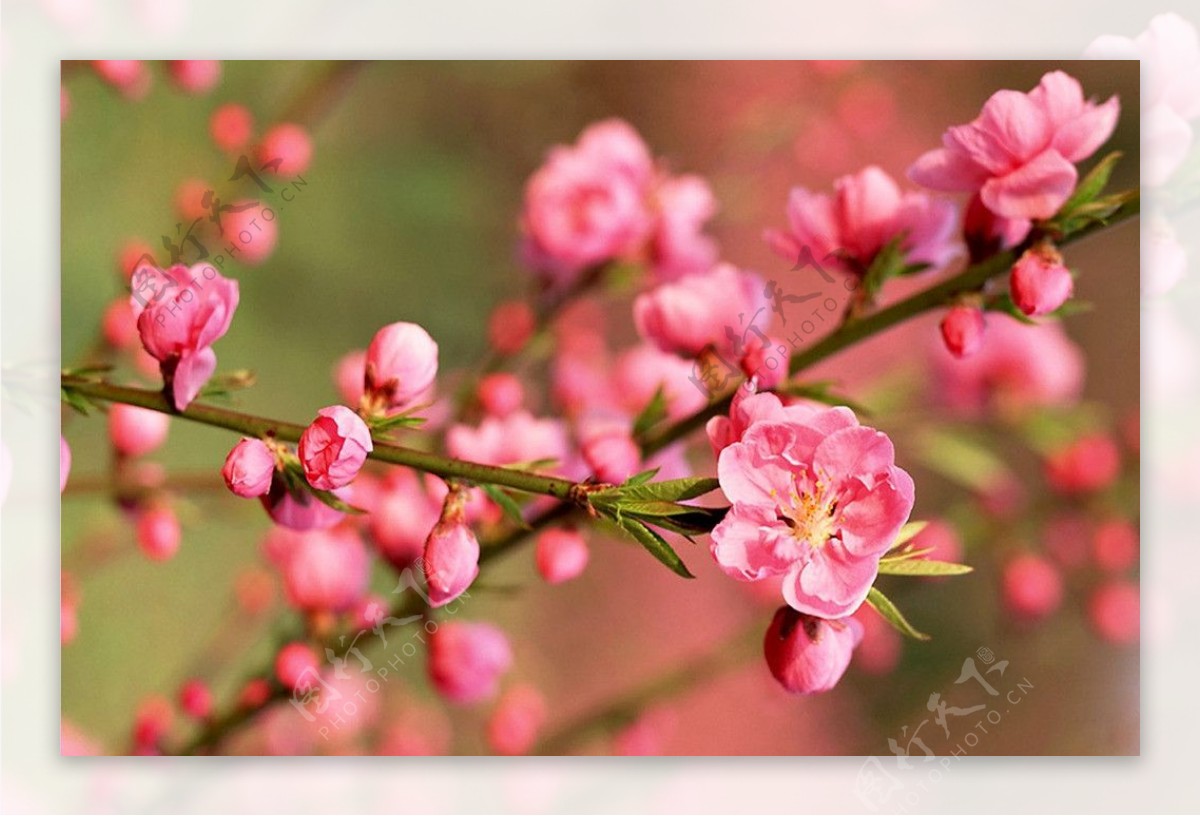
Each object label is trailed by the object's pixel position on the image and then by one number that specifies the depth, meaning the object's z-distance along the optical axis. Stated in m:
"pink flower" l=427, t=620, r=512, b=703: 1.03
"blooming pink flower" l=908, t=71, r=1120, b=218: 0.94
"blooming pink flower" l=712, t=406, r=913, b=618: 0.91
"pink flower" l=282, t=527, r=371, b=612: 1.02
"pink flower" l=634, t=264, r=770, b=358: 0.97
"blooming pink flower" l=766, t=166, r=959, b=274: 0.96
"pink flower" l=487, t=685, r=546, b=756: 1.07
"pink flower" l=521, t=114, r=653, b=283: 1.05
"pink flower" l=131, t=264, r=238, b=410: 0.93
